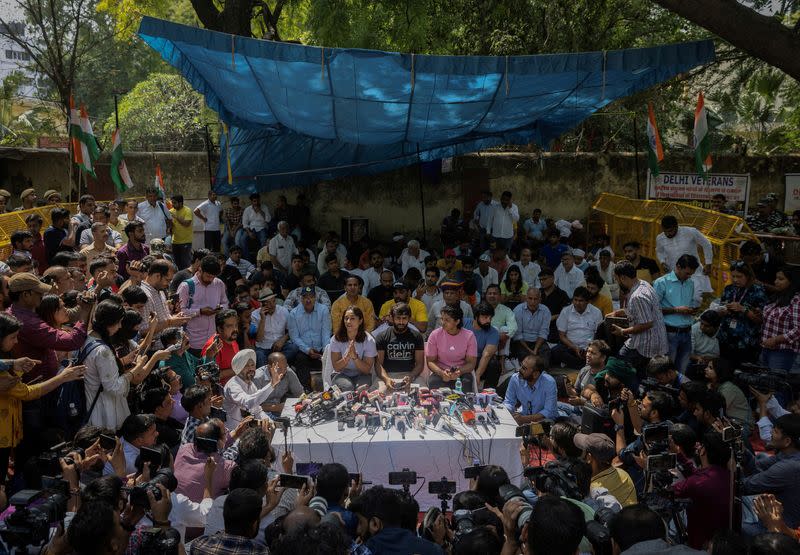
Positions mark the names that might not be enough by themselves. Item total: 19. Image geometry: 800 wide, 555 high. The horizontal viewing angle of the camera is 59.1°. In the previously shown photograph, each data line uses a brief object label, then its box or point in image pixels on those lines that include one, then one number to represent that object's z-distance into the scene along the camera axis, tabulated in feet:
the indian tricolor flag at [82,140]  31.30
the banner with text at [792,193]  42.37
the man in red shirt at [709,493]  13.05
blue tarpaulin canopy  20.68
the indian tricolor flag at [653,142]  29.86
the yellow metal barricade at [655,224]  31.89
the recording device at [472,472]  14.20
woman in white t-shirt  21.02
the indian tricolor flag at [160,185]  36.35
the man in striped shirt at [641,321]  22.03
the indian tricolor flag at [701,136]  26.84
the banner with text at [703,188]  40.14
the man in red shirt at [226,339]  20.80
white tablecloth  16.40
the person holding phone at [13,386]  13.94
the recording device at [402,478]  14.02
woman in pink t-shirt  21.38
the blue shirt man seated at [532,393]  19.65
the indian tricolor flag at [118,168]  33.55
